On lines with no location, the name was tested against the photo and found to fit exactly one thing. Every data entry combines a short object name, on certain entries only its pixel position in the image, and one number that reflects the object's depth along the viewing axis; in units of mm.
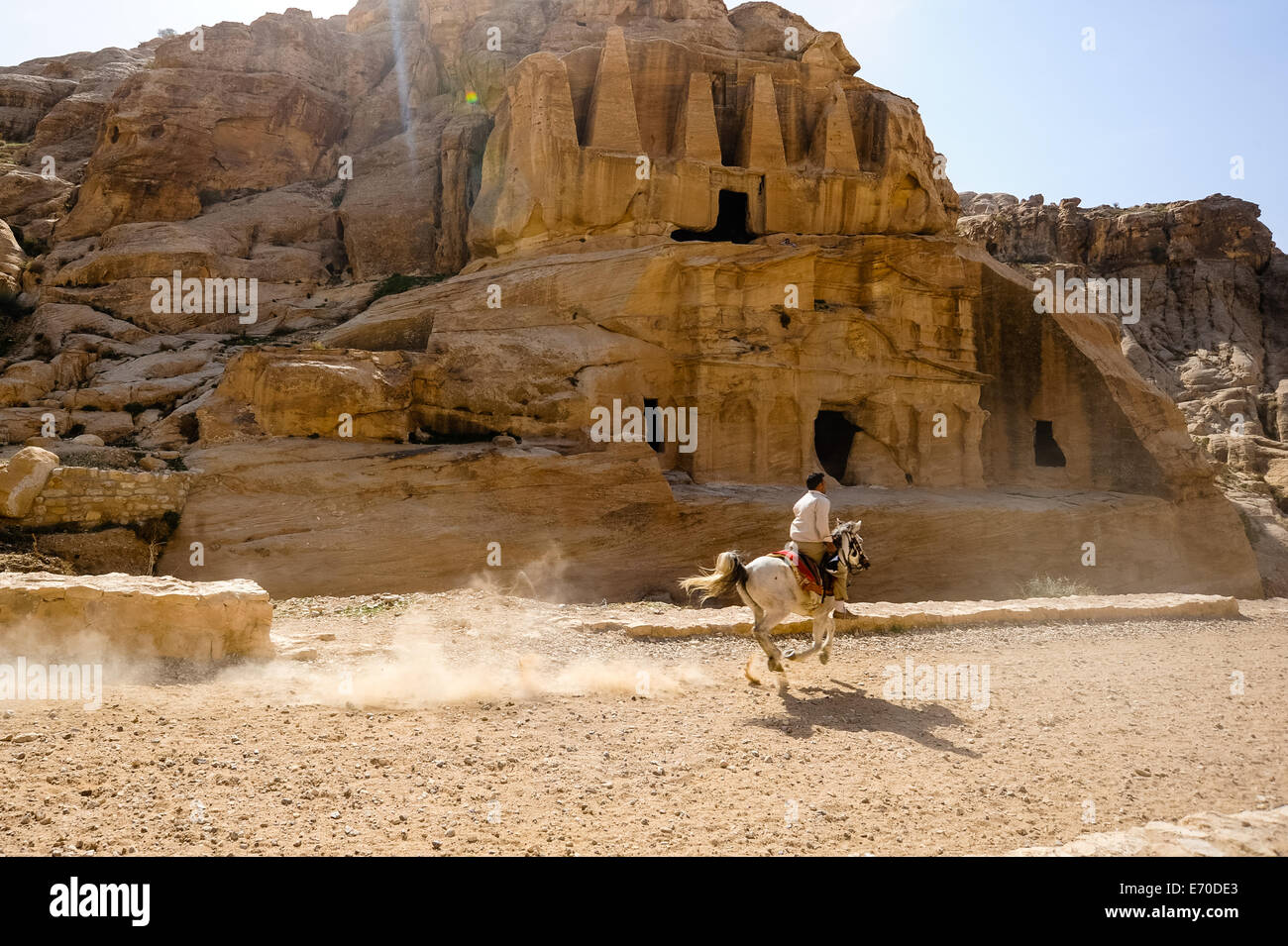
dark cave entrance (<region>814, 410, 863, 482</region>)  26281
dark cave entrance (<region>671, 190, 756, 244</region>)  26531
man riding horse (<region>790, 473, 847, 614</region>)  9797
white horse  9250
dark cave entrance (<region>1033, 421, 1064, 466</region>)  27016
